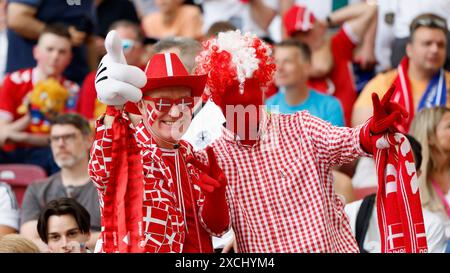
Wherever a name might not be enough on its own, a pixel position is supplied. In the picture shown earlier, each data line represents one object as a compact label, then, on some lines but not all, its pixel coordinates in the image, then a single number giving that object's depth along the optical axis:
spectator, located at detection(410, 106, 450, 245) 13.43
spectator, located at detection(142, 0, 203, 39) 18.28
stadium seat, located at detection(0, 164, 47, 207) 15.28
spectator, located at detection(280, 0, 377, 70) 17.73
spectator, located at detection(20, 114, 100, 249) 13.74
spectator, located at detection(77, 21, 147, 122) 16.34
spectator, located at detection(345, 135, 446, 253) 12.43
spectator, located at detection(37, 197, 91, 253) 12.15
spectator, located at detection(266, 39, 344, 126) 15.24
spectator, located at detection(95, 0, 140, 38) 18.23
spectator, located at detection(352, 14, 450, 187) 15.38
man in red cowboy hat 9.37
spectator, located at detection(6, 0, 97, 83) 17.31
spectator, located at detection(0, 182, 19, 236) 14.05
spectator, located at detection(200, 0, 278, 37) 17.87
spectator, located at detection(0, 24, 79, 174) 16.08
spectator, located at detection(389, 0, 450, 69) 16.56
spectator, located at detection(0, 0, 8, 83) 18.98
